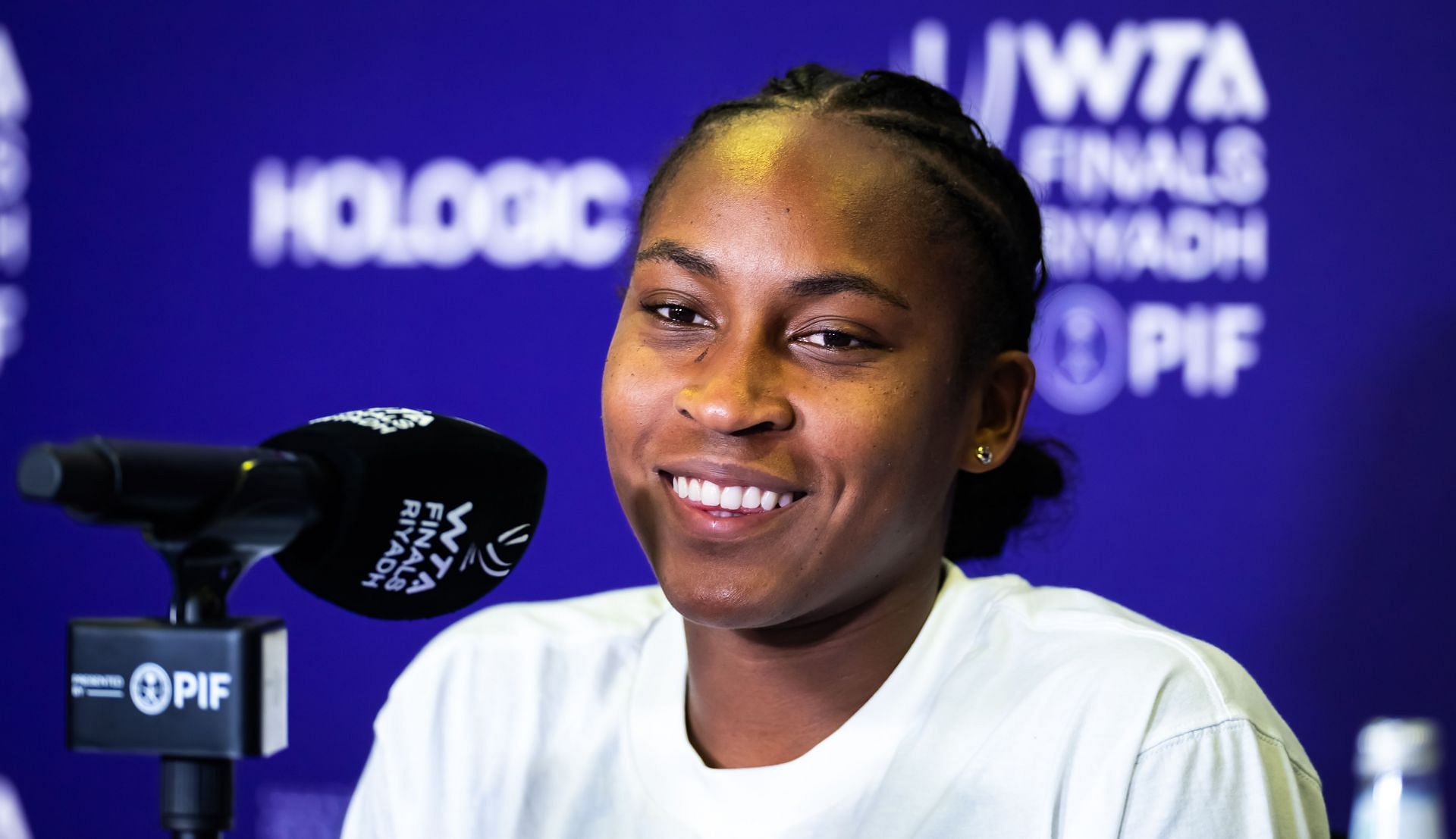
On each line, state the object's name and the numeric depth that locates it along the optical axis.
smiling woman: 3.56
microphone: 3.34
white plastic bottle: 3.34
